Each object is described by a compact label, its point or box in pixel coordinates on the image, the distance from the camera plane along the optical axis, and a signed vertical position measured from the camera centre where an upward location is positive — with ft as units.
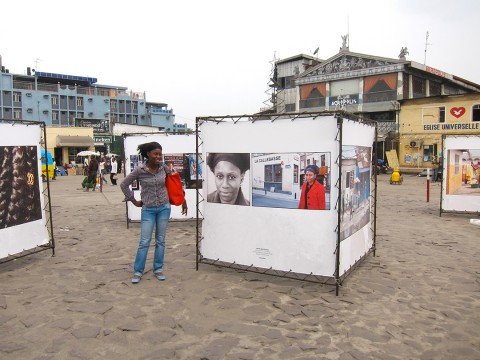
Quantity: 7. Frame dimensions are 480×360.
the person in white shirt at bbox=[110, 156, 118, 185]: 74.74 -2.89
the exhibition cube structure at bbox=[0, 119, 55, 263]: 20.01 -1.68
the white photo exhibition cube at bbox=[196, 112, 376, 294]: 16.83 -1.67
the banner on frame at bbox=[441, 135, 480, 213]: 34.83 -1.49
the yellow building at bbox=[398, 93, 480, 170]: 104.99 +9.54
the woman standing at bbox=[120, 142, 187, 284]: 18.60 -1.86
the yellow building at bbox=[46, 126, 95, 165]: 144.56 +6.29
